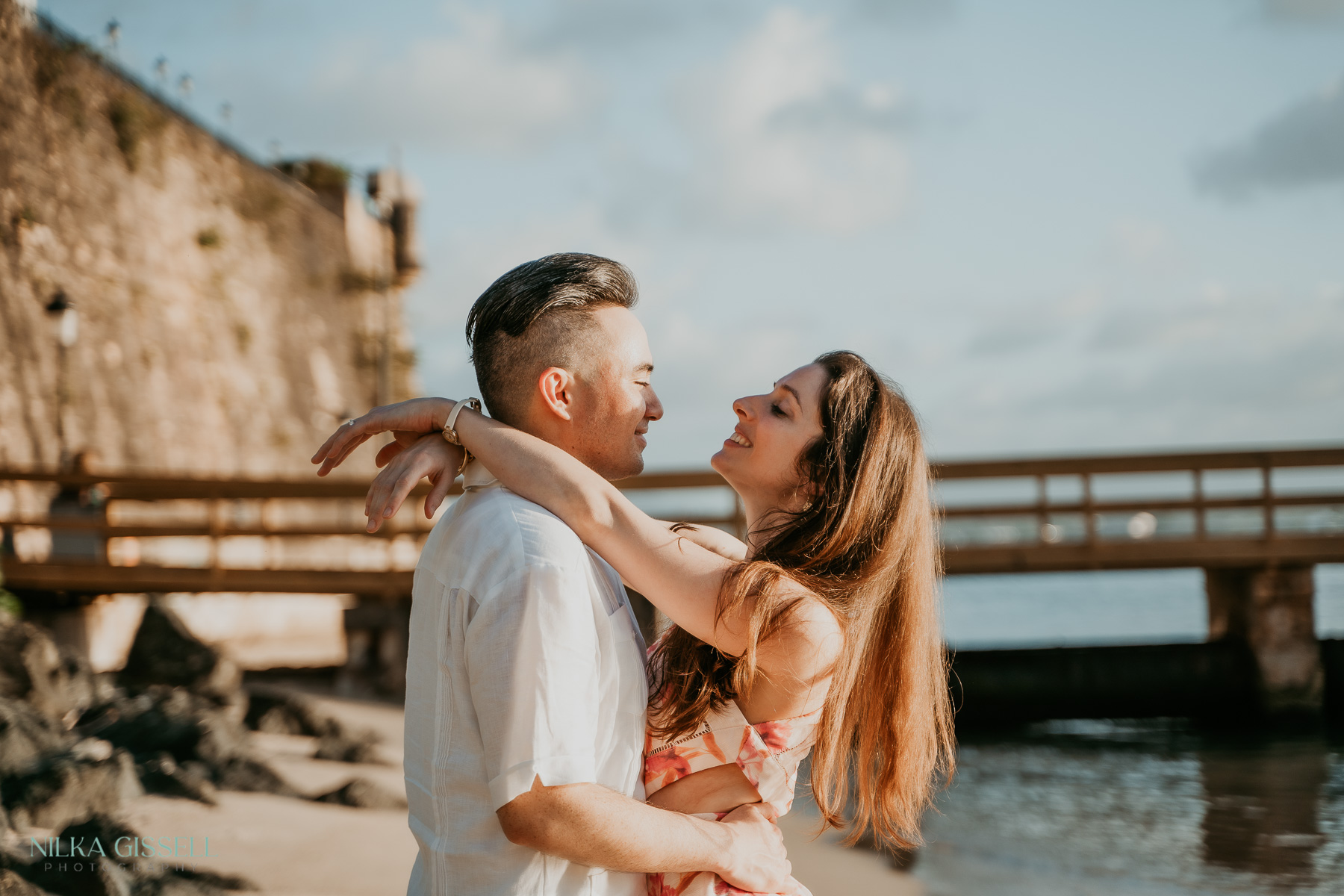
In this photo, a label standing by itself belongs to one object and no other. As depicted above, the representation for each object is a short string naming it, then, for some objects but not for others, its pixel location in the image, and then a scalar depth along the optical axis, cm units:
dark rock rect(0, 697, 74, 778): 523
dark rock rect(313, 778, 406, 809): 586
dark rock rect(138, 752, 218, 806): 559
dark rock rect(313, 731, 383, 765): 716
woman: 184
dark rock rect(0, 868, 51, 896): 356
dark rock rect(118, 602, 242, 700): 841
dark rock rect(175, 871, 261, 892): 430
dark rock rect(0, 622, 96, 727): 679
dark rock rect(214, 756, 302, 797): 597
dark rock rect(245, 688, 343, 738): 778
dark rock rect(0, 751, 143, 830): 476
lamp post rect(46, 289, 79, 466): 1232
